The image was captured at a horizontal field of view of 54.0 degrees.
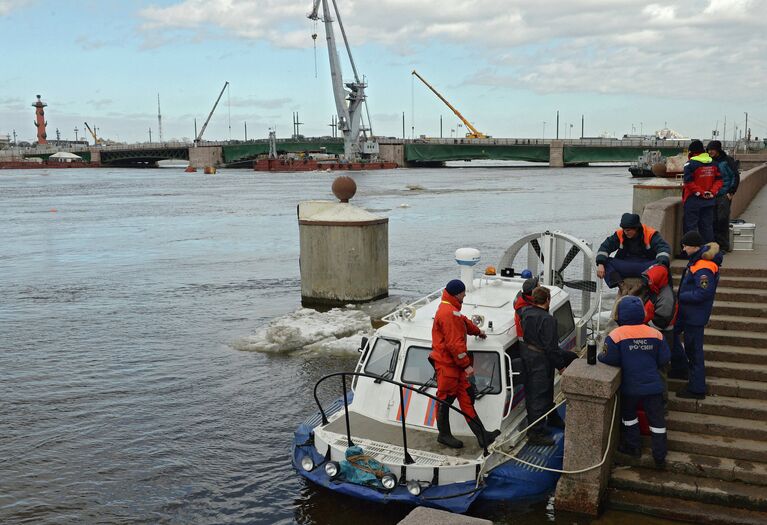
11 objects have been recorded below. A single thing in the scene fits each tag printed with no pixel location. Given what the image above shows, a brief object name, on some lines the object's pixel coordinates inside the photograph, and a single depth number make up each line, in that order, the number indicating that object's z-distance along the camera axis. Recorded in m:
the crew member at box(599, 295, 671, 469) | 8.11
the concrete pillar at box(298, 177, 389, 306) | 19.53
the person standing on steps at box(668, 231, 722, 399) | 8.70
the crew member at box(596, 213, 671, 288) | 9.96
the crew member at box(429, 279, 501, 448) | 8.77
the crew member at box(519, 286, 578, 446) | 8.98
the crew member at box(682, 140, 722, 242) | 12.09
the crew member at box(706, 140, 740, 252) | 12.36
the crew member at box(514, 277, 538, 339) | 9.27
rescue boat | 8.55
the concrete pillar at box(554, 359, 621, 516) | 7.96
